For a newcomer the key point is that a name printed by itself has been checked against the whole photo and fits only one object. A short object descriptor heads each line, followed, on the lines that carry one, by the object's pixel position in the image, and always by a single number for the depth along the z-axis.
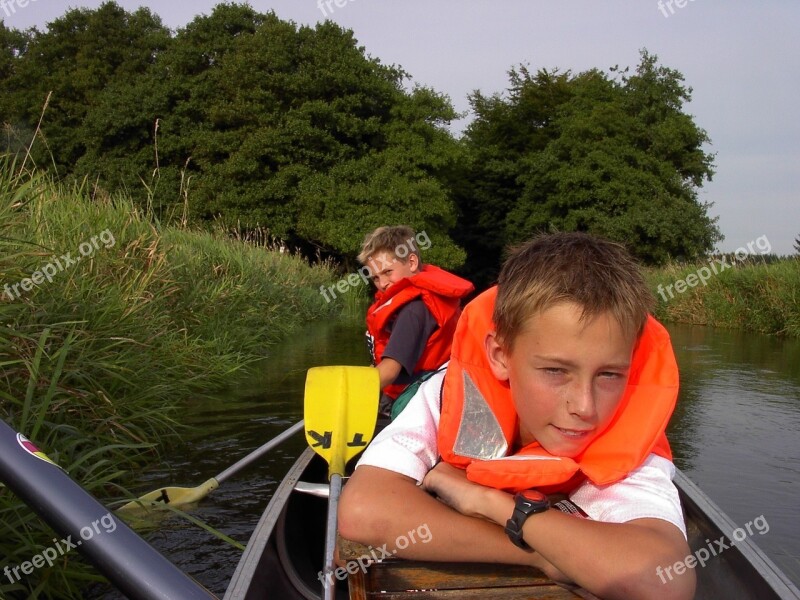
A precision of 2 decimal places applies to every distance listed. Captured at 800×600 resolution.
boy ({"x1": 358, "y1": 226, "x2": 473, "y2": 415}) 3.35
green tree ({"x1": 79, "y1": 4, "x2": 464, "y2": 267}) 22.62
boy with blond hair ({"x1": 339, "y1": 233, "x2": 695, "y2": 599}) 1.42
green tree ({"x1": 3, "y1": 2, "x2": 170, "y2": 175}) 24.84
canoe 1.55
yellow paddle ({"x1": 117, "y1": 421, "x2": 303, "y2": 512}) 2.97
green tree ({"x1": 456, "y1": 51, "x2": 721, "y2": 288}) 26.17
